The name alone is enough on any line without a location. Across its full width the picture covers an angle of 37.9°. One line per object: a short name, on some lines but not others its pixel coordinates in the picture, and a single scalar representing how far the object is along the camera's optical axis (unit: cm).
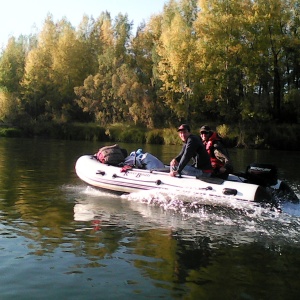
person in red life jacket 893
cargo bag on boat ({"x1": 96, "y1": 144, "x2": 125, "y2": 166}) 1048
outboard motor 869
